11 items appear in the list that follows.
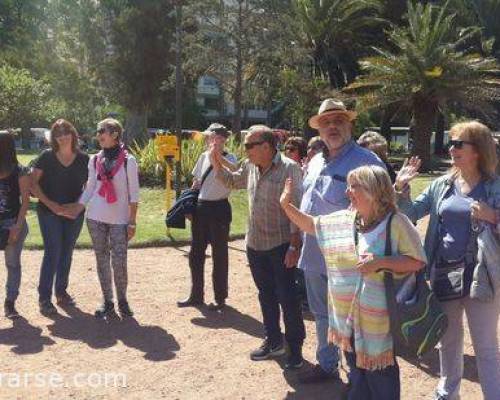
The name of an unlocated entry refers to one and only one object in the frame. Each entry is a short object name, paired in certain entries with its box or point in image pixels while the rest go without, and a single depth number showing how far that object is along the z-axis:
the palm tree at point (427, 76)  22.39
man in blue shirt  3.95
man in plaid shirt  4.50
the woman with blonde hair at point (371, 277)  3.11
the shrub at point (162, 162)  14.68
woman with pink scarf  5.68
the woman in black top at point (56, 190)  5.91
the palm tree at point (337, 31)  29.83
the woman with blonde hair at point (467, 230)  3.57
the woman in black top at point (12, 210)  5.67
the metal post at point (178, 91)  12.15
